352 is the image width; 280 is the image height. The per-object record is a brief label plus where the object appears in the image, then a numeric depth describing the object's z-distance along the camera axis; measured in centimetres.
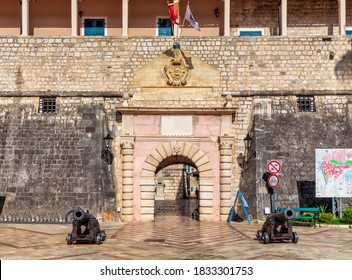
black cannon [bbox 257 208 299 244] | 1366
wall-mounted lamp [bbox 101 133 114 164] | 2050
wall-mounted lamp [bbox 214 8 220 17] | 2629
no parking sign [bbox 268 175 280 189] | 1925
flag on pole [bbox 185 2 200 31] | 2214
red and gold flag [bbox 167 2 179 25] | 2248
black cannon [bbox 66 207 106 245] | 1366
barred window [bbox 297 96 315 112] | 2150
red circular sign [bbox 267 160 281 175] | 1914
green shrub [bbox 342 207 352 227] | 1772
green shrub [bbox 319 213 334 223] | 1813
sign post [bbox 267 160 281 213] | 1916
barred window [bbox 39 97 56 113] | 2158
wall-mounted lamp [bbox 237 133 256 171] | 2075
